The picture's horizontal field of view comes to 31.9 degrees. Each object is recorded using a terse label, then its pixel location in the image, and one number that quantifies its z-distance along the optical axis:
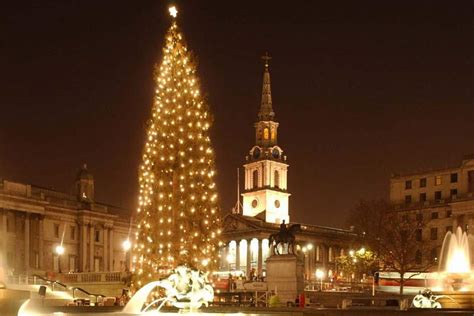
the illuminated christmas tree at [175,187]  38.75
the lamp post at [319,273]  116.97
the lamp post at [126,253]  107.91
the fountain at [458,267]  35.00
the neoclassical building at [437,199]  103.00
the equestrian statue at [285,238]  48.97
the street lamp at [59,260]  96.33
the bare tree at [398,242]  81.19
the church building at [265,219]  127.69
